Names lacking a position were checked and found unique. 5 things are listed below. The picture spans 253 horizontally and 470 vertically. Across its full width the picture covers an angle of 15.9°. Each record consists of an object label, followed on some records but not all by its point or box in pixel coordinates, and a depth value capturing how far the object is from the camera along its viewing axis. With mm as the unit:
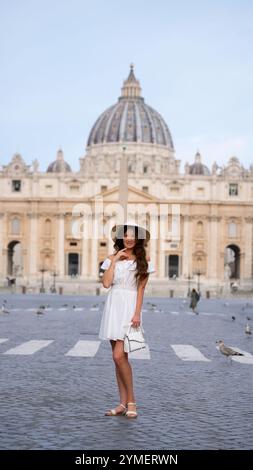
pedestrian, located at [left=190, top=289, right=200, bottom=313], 39750
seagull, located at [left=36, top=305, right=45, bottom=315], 30405
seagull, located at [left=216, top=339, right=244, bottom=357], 14134
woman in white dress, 8898
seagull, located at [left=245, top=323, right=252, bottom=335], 22234
